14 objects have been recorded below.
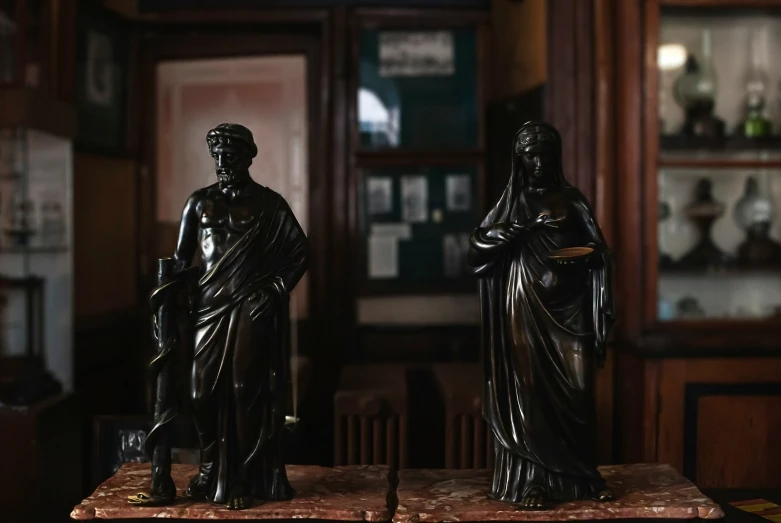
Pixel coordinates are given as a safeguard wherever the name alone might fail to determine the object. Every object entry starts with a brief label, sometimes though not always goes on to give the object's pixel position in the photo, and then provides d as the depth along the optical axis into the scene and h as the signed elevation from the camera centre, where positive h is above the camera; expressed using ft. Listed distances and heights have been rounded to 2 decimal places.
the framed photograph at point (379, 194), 12.69 +0.91
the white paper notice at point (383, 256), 12.78 -0.10
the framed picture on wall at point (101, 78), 11.50 +2.64
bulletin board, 12.69 +0.41
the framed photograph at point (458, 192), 12.69 +0.94
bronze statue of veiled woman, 6.87 -0.79
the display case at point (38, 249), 10.36 +0.00
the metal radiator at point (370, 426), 9.98 -2.27
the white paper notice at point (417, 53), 12.62 +3.18
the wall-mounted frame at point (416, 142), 12.57 +1.73
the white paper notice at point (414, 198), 12.72 +0.85
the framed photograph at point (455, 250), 12.77 +0.00
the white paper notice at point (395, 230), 12.78 +0.33
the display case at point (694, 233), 9.77 +0.24
